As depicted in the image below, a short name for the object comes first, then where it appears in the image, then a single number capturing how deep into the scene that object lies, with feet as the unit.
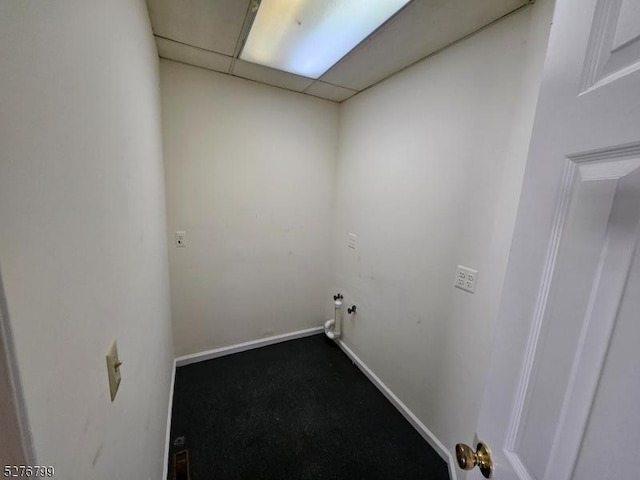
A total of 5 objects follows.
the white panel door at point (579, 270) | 1.21
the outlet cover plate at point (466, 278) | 4.33
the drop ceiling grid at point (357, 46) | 3.79
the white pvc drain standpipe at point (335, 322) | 8.16
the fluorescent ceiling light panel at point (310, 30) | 3.92
